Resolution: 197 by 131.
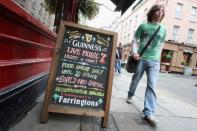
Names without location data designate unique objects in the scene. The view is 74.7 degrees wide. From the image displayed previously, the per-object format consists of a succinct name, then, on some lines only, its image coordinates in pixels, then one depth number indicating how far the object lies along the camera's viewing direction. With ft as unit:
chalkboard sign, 5.63
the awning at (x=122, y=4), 11.79
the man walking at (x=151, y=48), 6.89
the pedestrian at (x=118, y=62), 26.33
